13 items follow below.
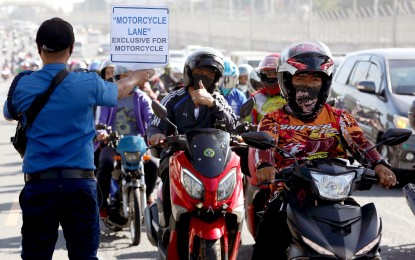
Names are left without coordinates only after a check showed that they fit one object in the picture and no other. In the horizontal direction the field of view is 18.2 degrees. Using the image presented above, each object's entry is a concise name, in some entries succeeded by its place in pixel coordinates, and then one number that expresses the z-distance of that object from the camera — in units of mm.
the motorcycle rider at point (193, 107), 9156
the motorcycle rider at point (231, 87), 12486
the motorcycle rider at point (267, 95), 11995
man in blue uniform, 6829
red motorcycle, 8047
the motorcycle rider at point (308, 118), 7430
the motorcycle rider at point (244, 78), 21459
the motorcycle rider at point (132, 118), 12434
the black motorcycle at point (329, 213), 6201
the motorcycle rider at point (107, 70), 13905
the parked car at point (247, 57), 37710
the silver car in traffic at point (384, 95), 16241
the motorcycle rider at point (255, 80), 16276
